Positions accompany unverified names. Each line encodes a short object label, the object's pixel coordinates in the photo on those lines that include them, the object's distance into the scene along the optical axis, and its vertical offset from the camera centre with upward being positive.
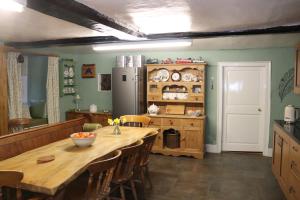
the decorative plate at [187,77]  5.54 +0.20
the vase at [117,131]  3.76 -0.64
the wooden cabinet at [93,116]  5.98 -0.68
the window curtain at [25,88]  5.83 -0.04
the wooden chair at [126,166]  2.70 -0.87
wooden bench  2.82 -0.65
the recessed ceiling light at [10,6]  2.10 +0.71
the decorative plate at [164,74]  5.67 +0.27
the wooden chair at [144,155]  3.17 -0.86
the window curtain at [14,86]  4.88 +0.01
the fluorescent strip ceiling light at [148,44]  4.21 +0.72
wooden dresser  5.21 -0.36
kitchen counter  3.01 -0.56
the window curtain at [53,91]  5.66 -0.10
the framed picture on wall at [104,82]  6.38 +0.11
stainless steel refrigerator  5.52 -0.08
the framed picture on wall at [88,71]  6.46 +0.38
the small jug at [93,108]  6.13 -0.51
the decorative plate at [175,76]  5.61 +0.22
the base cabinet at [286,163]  2.81 -0.95
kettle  3.98 -0.43
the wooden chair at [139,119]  4.59 -0.58
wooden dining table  1.94 -0.70
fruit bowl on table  2.92 -0.60
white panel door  5.46 -0.46
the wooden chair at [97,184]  2.21 -0.91
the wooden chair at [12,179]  1.85 -0.66
